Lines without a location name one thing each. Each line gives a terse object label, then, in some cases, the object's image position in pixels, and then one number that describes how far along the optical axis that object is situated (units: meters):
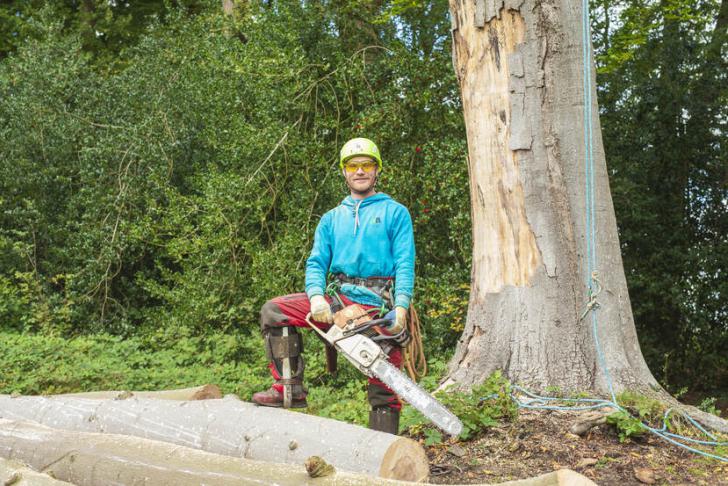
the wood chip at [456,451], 4.75
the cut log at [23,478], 3.65
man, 4.62
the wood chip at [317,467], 3.27
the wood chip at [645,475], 4.30
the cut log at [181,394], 5.26
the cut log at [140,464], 3.29
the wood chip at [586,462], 4.46
